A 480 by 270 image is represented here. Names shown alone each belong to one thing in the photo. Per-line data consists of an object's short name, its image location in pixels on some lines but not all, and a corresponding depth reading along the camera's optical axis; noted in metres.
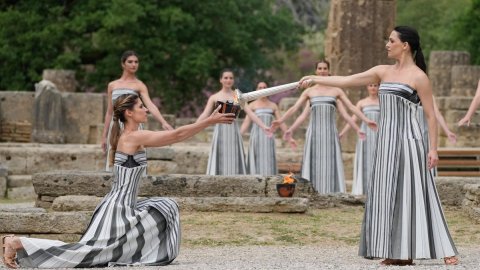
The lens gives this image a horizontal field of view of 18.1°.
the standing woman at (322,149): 19.23
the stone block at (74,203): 15.31
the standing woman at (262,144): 20.66
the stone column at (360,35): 23.97
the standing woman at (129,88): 16.22
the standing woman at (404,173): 11.55
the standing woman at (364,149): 20.16
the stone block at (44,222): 12.91
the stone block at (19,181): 21.92
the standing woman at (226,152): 19.55
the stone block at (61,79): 33.16
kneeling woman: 11.30
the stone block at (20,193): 21.00
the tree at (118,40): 36.94
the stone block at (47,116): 28.05
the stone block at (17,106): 28.79
